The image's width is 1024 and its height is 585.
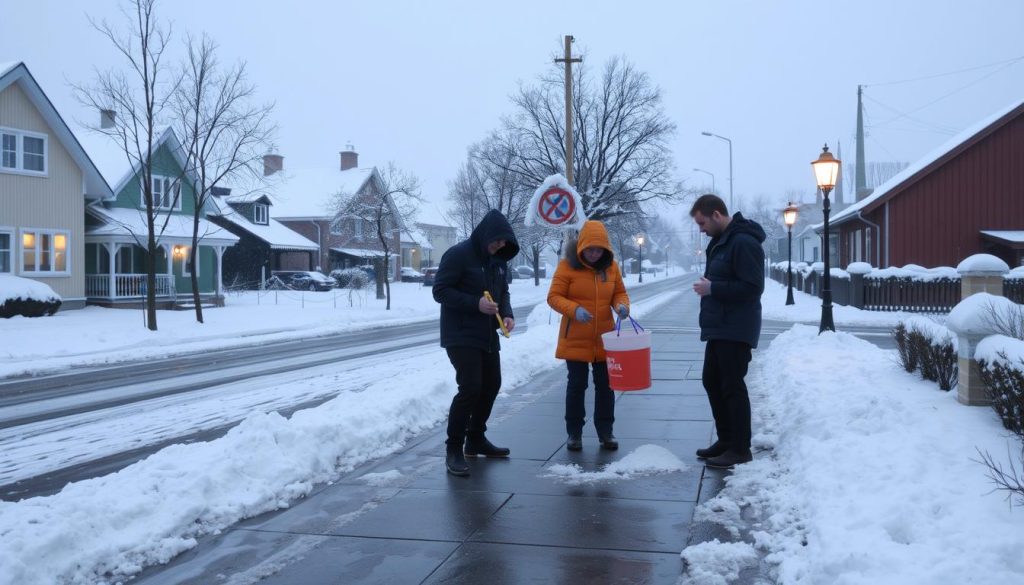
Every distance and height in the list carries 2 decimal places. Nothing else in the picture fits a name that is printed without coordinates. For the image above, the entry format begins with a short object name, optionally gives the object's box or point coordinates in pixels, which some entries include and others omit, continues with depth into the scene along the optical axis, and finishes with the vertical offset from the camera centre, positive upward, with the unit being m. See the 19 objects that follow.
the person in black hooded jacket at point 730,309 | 6.03 -0.23
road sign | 14.39 +1.24
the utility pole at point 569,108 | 19.83 +4.14
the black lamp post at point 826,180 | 16.73 +2.05
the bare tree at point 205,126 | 24.45 +4.56
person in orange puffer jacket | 6.59 -0.17
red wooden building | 27.11 +2.54
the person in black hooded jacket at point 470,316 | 6.24 -0.29
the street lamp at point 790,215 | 31.64 +2.41
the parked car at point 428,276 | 57.47 +0.10
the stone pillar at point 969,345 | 6.29 -0.51
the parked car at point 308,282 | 49.44 -0.28
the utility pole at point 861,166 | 45.72 +6.73
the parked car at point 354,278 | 44.31 -0.03
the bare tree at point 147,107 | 22.16 +4.63
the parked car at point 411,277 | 63.62 +0.03
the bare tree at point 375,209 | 46.26 +4.16
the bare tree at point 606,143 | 43.25 +7.17
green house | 30.53 +1.26
